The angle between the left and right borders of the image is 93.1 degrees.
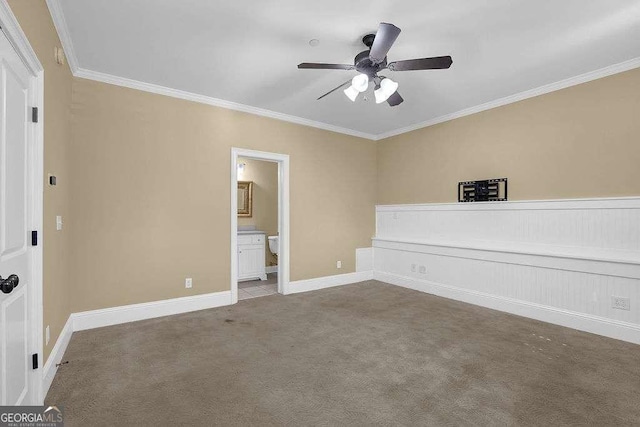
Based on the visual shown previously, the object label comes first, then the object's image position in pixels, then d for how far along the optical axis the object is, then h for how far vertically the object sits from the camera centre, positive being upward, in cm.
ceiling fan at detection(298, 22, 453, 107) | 220 +123
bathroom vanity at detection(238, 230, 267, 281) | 567 -81
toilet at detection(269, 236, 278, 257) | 613 -66
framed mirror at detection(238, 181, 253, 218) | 635 +33
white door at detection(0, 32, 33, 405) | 147 -6
